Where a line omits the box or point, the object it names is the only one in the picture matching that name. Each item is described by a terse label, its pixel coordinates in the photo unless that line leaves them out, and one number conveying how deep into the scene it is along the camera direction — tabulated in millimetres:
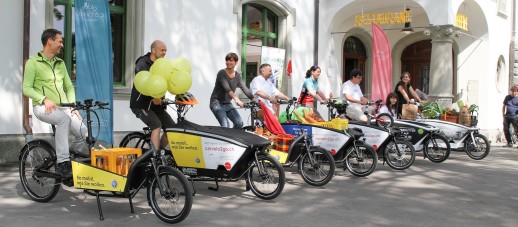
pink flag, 13117
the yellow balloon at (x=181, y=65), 6164
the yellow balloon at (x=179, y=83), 6055
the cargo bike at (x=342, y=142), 8148
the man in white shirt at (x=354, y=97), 9719
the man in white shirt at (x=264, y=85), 8727
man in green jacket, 5598
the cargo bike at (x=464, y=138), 10781
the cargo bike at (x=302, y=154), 7250
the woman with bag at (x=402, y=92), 11891
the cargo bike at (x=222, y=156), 6085
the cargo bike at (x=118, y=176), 5043
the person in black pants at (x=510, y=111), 15516
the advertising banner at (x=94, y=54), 8391
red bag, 7652
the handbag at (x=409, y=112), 11281
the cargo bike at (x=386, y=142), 9023
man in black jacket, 6309
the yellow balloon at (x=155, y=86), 5855
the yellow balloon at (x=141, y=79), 5918
